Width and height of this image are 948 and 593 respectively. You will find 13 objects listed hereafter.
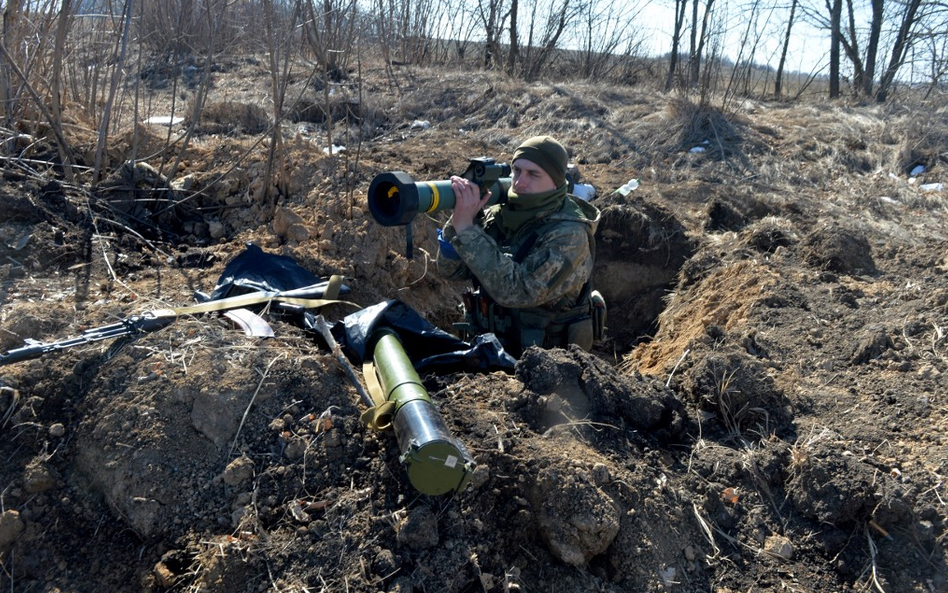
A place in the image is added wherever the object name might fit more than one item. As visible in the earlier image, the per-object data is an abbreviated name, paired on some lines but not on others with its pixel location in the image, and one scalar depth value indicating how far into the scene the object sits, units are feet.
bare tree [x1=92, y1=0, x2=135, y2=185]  11.68
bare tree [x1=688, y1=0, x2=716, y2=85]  31.24
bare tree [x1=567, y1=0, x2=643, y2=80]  40.63
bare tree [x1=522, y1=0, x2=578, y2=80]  38.24
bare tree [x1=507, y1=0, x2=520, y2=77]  38.83
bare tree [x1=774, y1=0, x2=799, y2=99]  44.86
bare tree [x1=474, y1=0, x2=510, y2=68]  39.06
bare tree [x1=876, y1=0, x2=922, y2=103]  39.89
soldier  9.14
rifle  7.54
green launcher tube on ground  5.92
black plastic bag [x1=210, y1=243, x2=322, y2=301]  10.14
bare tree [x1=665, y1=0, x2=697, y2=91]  39.11
